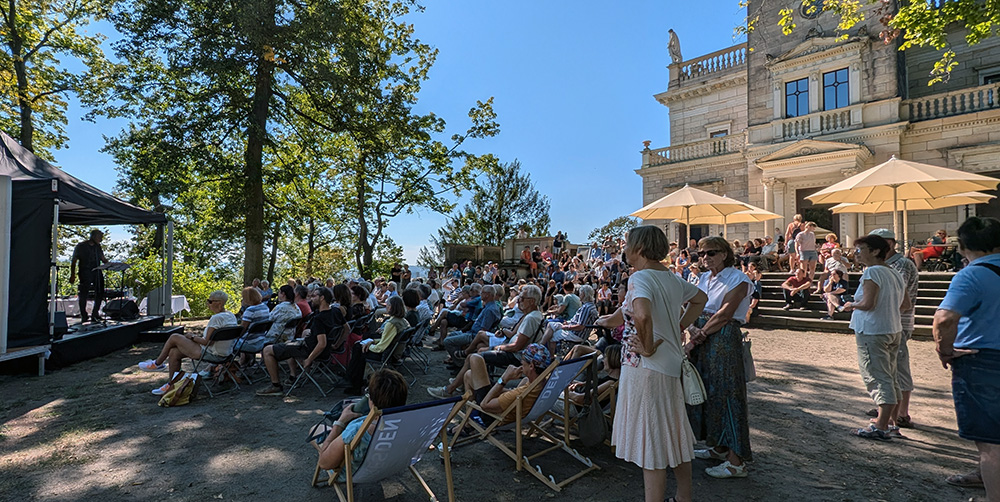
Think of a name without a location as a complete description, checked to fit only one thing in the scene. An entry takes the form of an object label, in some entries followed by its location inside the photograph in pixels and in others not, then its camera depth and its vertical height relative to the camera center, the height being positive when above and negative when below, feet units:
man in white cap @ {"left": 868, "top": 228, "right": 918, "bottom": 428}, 13.80 -2.11
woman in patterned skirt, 10.41 -2.23
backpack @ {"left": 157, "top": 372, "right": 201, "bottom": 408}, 17.15 -4.80
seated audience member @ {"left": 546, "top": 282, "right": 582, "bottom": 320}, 24.00 -2.33
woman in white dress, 8.02 -2.16
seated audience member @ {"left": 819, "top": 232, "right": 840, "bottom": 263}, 39.73 +1.26
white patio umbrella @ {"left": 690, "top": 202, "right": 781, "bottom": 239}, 39.86 +4.00
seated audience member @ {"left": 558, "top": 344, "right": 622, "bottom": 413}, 13.07 -3.10
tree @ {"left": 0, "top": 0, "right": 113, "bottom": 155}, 43.11 +21.79
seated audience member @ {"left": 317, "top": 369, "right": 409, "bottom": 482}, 9.34 -3.29
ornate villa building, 49.16 +16.46
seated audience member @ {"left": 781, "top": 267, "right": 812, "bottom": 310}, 36.19 -2.22
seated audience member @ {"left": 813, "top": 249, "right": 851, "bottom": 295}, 34.91 -0.29
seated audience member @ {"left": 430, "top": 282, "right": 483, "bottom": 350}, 27.76 -3.22
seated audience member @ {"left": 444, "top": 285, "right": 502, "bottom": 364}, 21.72 -2.90
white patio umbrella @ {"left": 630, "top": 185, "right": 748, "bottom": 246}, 33.86 +4.36
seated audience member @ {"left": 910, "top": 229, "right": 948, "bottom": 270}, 41.30 +1.13
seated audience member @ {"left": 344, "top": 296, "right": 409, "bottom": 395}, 18.35 -3.29
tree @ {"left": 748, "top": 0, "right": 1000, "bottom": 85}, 23.58 +13.13
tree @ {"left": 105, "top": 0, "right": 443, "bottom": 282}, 37.32 +15.91
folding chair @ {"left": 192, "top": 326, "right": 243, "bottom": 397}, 17.85 -3.77
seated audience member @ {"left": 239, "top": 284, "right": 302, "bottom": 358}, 19.75 -2.78
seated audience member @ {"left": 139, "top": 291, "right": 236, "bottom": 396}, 18.24 -3.29
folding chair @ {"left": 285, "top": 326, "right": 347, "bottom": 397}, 18.40 -4.55
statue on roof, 74.70 +34.34
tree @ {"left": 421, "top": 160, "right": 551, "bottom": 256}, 108.78 +12.28
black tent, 20.70 +1.31
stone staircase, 31.47 -3.88
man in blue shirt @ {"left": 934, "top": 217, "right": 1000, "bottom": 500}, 8.06 -1.43
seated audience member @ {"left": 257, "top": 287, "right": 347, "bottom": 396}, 18.24 -3.22
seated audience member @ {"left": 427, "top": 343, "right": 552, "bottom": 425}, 12.33 -3.49
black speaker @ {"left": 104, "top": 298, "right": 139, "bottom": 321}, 31.40 -3.12
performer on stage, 29.60 +0.18
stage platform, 22.72 -4.23
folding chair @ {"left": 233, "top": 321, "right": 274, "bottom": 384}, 18.99 -2.88
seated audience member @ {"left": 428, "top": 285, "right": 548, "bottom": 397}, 16.21 -2.54
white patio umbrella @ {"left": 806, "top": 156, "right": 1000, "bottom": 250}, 23.95 +4.23
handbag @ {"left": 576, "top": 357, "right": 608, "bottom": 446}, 11.35 -3.98
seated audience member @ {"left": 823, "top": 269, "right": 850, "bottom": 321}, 32.89 -2.14
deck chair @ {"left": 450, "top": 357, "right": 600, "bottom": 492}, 11.28 -4.06
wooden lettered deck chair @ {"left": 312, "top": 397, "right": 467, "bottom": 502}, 8.56 -3.45
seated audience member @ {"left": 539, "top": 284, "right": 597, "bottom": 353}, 17.88 -2.67
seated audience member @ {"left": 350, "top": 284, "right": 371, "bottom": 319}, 21.35 -1.97
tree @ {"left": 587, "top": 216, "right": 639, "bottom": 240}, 167.49 +12.79
